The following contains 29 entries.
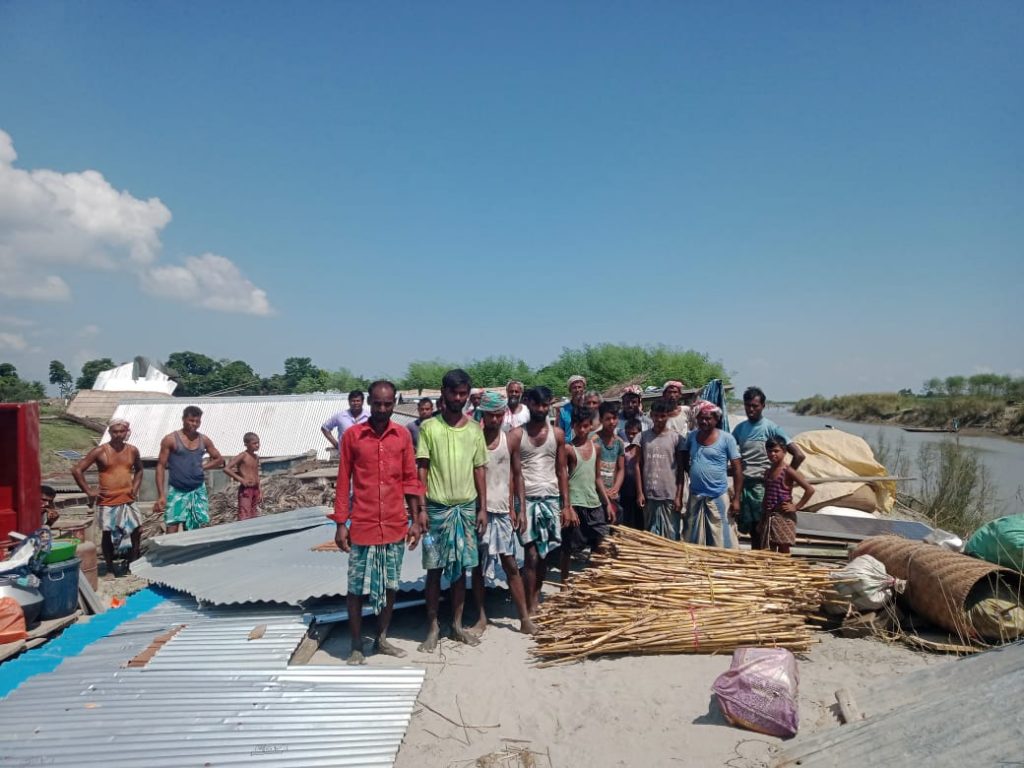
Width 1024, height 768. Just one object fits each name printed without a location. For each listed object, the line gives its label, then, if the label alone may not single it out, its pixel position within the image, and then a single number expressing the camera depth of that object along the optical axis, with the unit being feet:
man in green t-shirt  14.34
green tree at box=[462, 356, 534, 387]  109.91
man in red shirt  13.71
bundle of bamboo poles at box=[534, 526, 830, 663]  13.37
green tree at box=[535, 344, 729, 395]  94.34
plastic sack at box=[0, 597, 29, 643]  14.12
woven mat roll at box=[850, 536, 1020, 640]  13.19
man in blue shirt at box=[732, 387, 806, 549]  17.88
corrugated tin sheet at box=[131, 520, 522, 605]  15.53
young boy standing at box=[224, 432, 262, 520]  25.36
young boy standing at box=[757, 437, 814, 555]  16.62
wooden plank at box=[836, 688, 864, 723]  10.47
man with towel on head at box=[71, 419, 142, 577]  21.40
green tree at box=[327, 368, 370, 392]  134.31
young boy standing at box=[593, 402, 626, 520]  18.24
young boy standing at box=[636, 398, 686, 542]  16.97
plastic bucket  15.80
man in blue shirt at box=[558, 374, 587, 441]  20.53
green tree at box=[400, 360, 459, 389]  120.37
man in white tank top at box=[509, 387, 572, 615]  15.74
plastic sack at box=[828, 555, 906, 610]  14.32
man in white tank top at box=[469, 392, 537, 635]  15.06
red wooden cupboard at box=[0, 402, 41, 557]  19.26
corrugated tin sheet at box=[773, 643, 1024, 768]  8.05
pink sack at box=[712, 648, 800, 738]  10.40
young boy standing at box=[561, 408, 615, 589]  17.28
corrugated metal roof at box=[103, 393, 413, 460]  53.88
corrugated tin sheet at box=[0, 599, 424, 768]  9.89
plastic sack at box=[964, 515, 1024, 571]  14.14
